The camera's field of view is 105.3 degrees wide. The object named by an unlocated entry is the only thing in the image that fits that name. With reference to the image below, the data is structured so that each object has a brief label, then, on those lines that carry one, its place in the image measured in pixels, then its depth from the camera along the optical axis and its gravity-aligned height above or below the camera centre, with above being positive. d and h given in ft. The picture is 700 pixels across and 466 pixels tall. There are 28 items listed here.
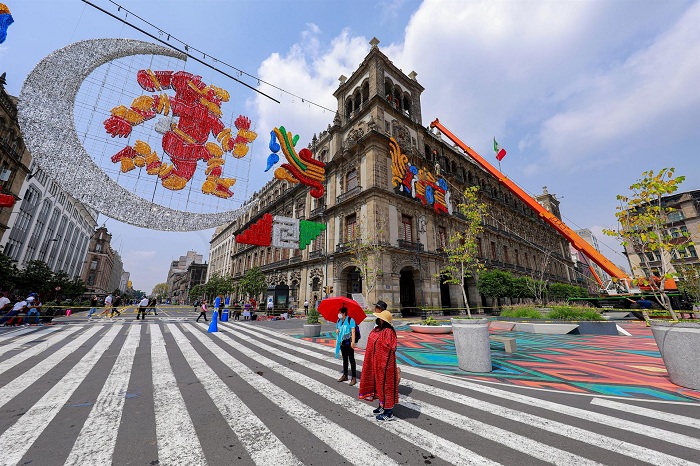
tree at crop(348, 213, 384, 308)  63.82 +12.88
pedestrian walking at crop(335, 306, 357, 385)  17.57 -2.21
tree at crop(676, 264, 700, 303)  48.49 +4.75
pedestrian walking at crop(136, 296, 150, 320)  64.45 +0.04
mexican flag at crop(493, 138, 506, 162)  83.10 +46.02
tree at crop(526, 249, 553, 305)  82.61 +7.91
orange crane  62.59 +19.93
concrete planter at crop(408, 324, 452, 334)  38.99 -3.24
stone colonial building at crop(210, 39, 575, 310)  75.15 +31.90
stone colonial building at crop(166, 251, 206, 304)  315.17 +37.00
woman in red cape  11.93 -2.90
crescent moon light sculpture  24.86 +15.36
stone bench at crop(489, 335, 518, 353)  25.41 -3.57
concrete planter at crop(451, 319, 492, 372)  19.70 -2.90
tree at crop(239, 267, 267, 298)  98.68 +7.85
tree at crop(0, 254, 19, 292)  60.91 +6.72
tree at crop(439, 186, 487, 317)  32.12 +8.86
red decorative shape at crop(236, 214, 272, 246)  66.95 +17.63
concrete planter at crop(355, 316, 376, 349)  28.01 -2.38
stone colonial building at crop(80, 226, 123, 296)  215.31 +34.07
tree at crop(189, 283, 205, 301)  190.76 +8.98
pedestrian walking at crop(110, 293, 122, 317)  71.11 +0.26
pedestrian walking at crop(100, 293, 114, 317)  69.33 -0.52
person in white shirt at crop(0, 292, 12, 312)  40.11 +0.34
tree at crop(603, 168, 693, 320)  18.37 +5.86
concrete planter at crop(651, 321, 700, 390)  15.16 -2.39
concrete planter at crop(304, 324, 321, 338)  36.96 -3.32
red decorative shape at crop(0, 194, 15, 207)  51.97 +19.49
